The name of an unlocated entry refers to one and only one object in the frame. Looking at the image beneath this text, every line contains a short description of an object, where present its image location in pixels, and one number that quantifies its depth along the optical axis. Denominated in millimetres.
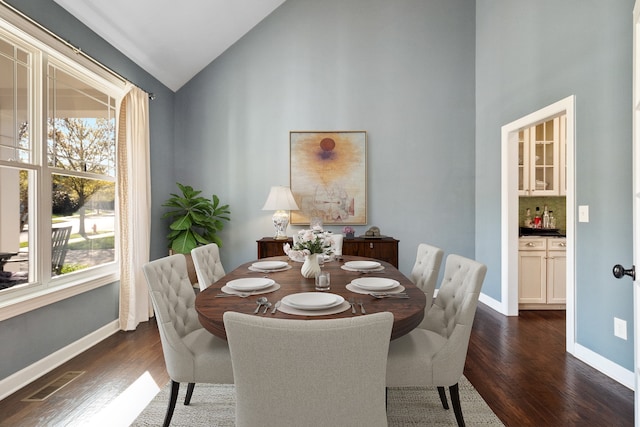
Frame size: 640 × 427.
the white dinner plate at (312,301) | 1477
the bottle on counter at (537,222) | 4410
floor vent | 2180
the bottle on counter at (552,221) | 4425
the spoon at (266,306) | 1512
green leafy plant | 4027
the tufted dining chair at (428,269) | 2350
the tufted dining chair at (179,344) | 1659
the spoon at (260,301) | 1548
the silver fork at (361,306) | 1491
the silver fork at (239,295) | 1779
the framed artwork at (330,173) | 4539
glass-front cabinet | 4250
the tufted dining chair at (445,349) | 1644
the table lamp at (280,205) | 4105
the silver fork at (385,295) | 1735
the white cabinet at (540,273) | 3936
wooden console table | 4121
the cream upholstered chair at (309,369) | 971
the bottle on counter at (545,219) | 4410
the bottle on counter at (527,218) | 4502
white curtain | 3420
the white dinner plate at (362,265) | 2410
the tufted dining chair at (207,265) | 2426
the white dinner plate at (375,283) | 1826
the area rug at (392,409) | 1934
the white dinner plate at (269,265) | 2431
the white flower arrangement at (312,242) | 2075
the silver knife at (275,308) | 1502
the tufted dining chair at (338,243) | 3395
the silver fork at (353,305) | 1509
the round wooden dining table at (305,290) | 1443
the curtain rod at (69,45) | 2211
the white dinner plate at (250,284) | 1830
